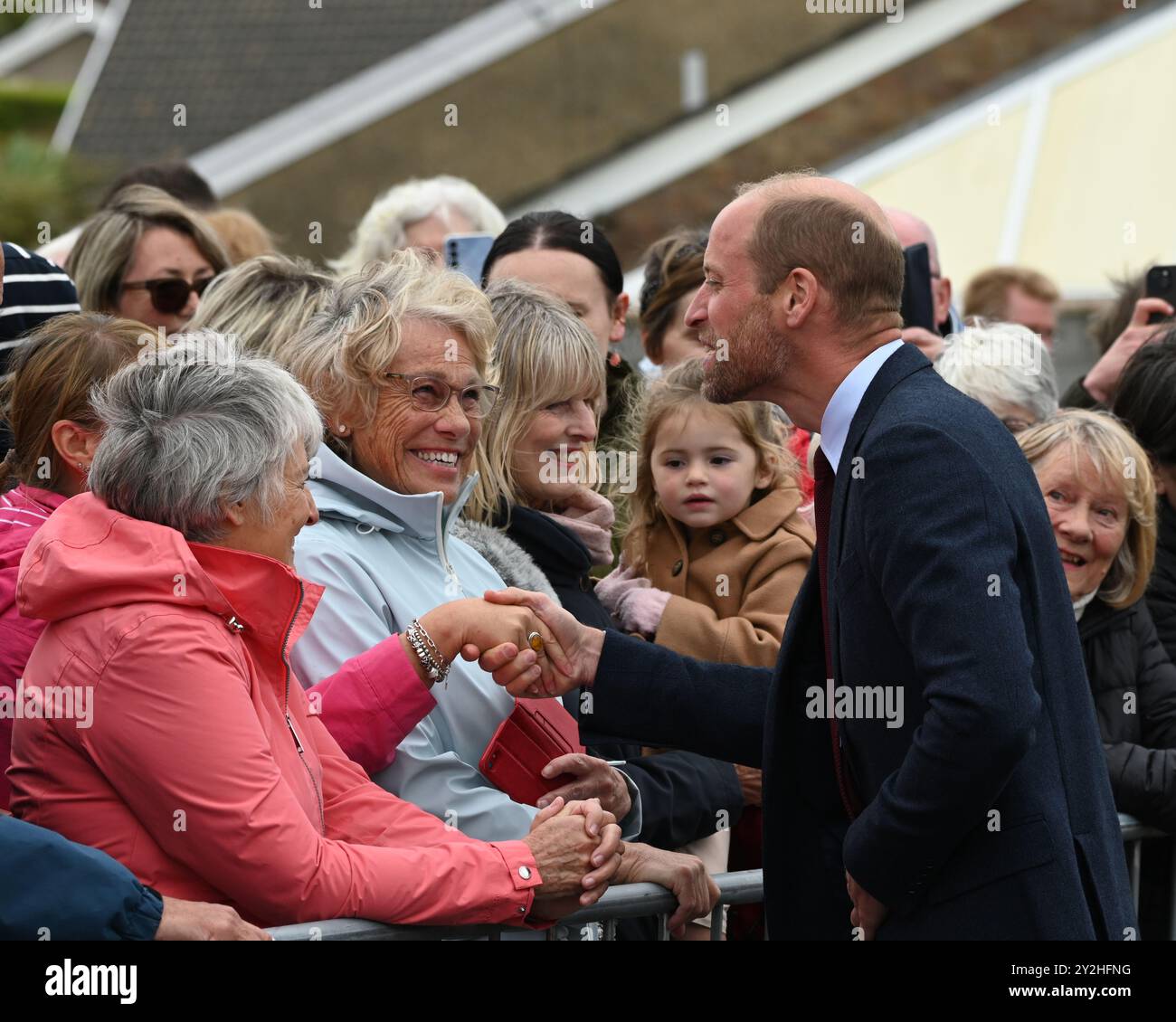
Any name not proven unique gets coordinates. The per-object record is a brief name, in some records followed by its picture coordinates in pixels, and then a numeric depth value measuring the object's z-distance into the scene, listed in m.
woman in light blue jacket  3.56
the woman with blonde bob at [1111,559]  4.55
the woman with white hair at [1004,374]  5.22
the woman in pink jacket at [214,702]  2.83
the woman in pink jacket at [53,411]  3.51
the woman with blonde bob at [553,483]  4.00
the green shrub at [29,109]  28.20
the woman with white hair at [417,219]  6.57
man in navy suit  2.92
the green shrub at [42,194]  20.78
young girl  4.43
